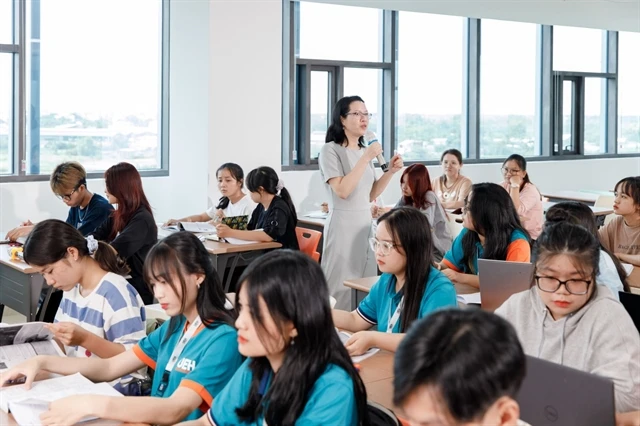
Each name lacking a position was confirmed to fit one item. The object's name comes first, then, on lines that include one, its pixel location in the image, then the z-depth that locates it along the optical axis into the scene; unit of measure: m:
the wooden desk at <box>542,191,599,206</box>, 8.14
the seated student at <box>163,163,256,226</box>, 5.75
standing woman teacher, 4.37
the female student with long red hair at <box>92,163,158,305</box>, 4.11
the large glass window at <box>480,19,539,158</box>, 9.41
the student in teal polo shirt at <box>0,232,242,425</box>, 1.96
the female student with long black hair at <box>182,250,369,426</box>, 1.65
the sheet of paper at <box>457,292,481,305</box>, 3.17
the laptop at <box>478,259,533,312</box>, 2.86
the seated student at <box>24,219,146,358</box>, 2.66
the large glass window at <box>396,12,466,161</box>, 8.67
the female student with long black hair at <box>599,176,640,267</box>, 4.30
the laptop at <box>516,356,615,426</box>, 1.60
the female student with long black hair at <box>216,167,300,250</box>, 5.02
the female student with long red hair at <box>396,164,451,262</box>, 5.04
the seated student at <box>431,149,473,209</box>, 7.22
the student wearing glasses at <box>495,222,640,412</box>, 1.98
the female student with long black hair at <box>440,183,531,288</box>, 3.40
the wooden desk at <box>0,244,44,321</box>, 4.19
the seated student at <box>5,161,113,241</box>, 4.55
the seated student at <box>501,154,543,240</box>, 5.95
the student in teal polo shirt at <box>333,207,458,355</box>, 2.54
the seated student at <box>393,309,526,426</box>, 1.09
